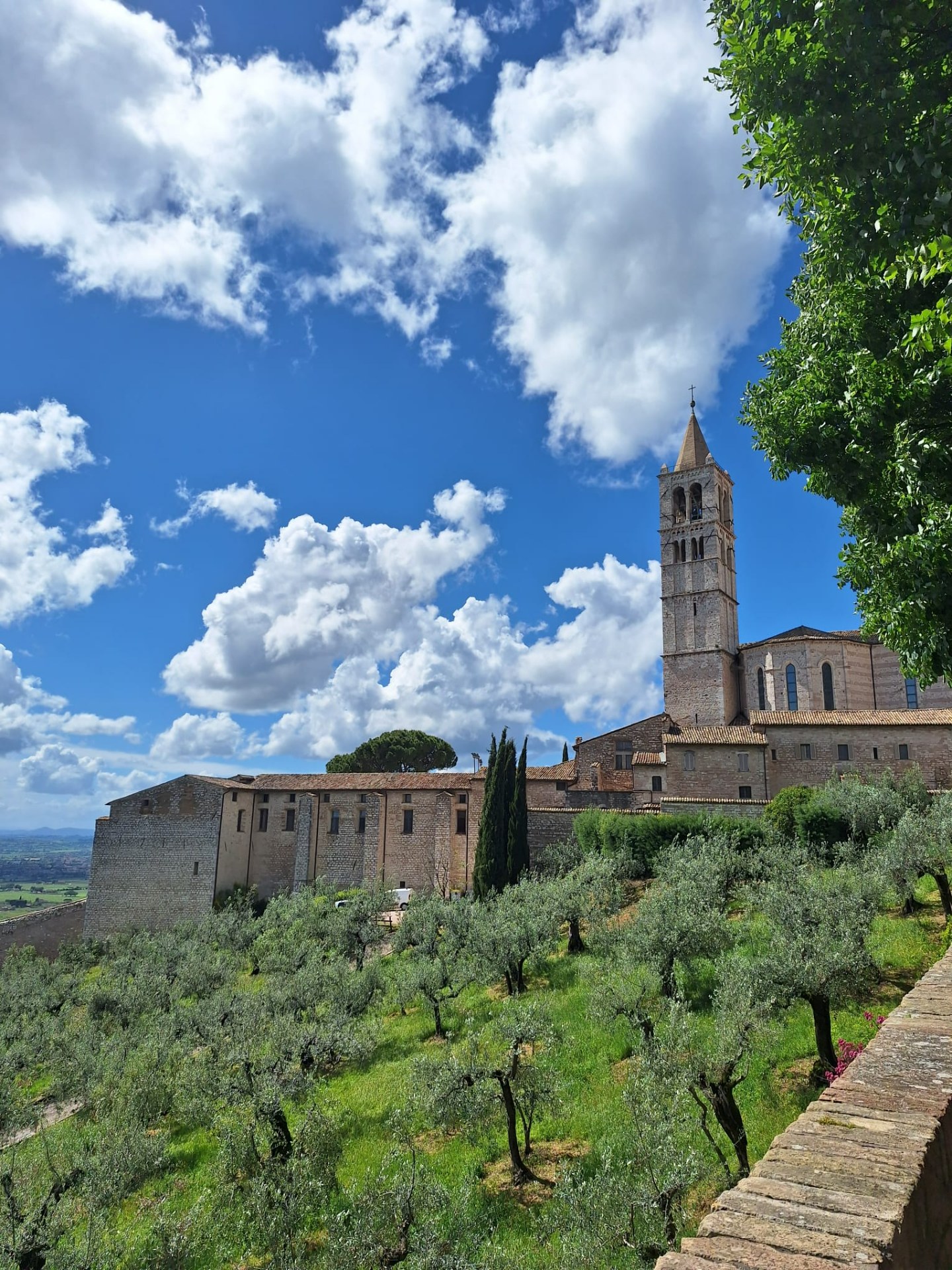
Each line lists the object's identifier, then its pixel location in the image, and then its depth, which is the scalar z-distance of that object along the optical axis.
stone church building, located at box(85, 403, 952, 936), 39.16
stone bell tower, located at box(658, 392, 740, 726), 47.41
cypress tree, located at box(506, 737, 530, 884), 32.34
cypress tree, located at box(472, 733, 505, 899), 32.62
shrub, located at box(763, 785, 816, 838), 26.14
